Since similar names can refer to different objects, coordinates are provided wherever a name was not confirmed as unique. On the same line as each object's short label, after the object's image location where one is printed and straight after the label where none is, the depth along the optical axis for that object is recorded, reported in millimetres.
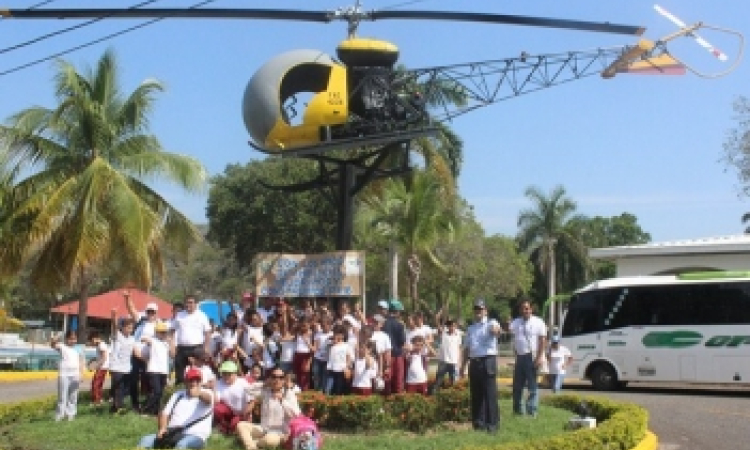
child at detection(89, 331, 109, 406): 16234
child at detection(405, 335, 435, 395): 15297
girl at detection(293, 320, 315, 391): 15469
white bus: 22562
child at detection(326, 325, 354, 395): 14836
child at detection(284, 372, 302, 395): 11078
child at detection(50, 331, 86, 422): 14477
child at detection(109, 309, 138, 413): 14578
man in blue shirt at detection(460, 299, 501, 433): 12508
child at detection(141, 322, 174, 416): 14070
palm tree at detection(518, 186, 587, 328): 54375
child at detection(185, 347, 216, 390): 11929
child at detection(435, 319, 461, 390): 17203
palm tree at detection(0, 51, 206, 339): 23703
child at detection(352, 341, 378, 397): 14680
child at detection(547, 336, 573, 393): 20031
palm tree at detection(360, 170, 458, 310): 34656
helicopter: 17312
